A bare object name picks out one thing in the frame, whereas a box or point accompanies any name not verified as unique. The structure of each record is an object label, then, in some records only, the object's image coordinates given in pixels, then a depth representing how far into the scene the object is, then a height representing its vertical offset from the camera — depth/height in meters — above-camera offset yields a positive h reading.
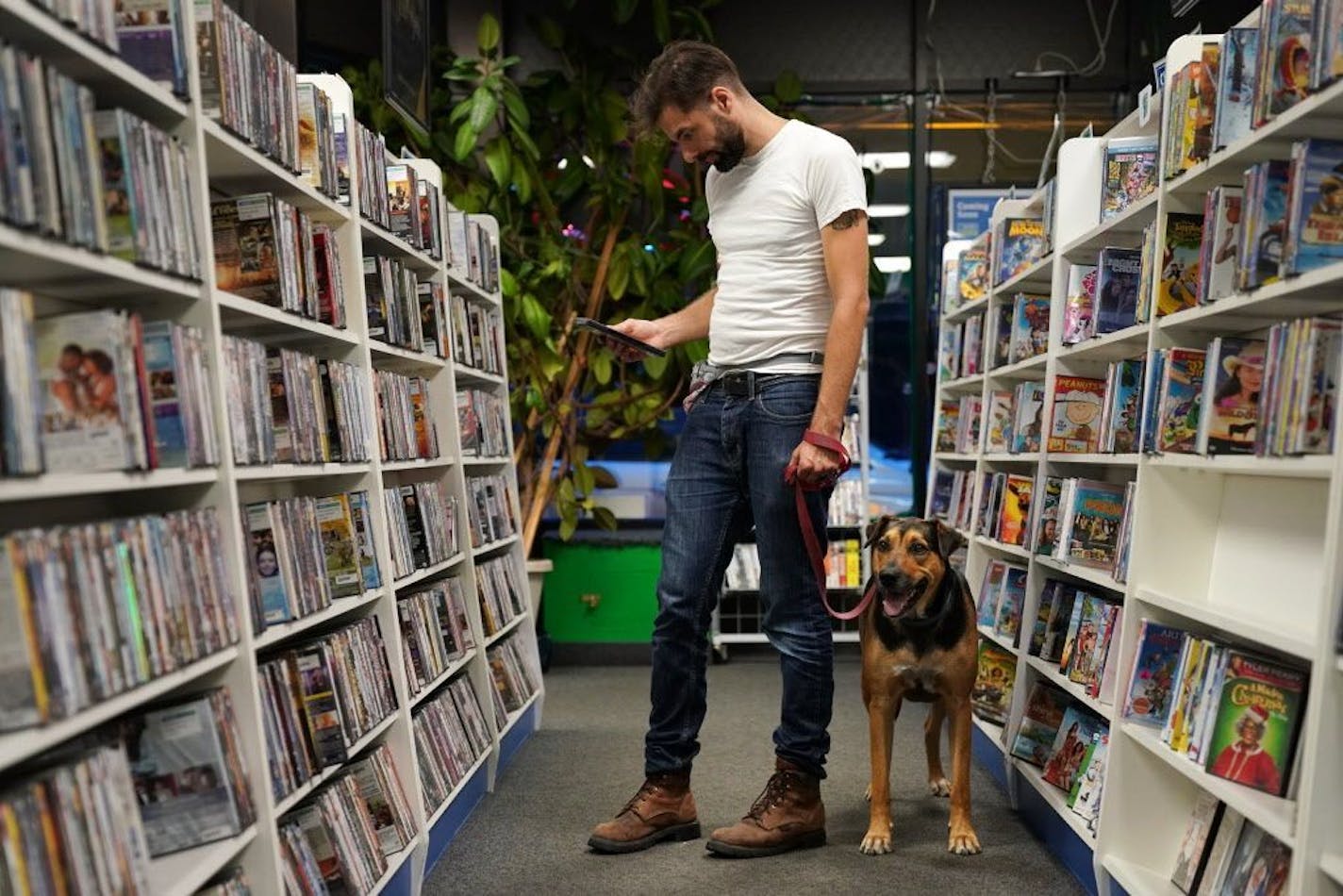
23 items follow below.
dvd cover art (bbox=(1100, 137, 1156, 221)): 2.60 +0.47
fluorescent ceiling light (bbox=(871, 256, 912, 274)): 5.48 +0.54
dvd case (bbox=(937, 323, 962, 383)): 4.38 +0.06
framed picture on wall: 3.05 +0.96
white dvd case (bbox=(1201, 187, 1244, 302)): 1.83 +0.21
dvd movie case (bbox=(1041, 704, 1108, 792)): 2.53 -0.91
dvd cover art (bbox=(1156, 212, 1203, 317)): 2.08 +0.17
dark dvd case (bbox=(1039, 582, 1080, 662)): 2.74 -0.65
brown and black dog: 2.57 -0.69
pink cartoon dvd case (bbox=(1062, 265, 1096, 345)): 2.73 +0.16
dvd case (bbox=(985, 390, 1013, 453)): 3.58 -0.17
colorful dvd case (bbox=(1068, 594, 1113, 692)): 2.44 -0.64
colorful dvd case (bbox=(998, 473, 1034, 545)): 3.16 -0.42
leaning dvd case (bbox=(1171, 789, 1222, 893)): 1.93 -0.87
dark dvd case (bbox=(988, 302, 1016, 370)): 3.49 +0.11
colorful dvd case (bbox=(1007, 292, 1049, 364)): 3.20 +0.13
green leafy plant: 4.69 +0.64
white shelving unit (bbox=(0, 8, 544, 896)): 1.23 -0.11
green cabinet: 5.01 -1.02
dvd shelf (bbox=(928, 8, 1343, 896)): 1.54 -0.29
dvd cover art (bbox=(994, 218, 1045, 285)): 3.42 +0.40
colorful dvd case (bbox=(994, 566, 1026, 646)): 3.14 -0.70
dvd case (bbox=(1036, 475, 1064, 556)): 2.81 -0.40
